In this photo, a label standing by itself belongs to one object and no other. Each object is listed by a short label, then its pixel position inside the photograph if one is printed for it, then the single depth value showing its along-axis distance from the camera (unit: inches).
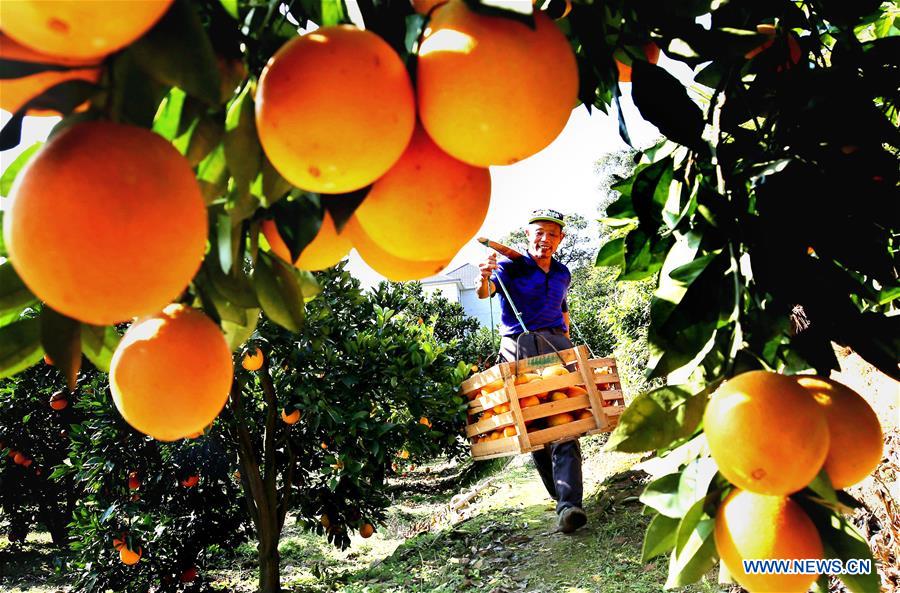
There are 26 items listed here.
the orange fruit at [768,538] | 18.7
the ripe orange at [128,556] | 139.8
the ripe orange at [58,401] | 171.8
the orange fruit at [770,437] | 17.2
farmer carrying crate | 149.6
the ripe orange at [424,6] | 19.6
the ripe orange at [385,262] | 20.1
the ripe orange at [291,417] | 153.7
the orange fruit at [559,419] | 132.8
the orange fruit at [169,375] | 18.6
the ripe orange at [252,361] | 126.8
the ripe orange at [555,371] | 137.3
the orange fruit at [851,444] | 19.4
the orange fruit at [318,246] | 20.1
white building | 993.2
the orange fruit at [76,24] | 11.5
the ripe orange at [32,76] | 14.2
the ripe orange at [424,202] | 16.6
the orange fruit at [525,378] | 135.0
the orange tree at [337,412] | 148.9
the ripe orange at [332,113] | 14.5
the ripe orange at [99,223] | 12.2
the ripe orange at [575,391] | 133.7
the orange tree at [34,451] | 194.9
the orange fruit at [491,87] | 15.2
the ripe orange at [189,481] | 154.3
